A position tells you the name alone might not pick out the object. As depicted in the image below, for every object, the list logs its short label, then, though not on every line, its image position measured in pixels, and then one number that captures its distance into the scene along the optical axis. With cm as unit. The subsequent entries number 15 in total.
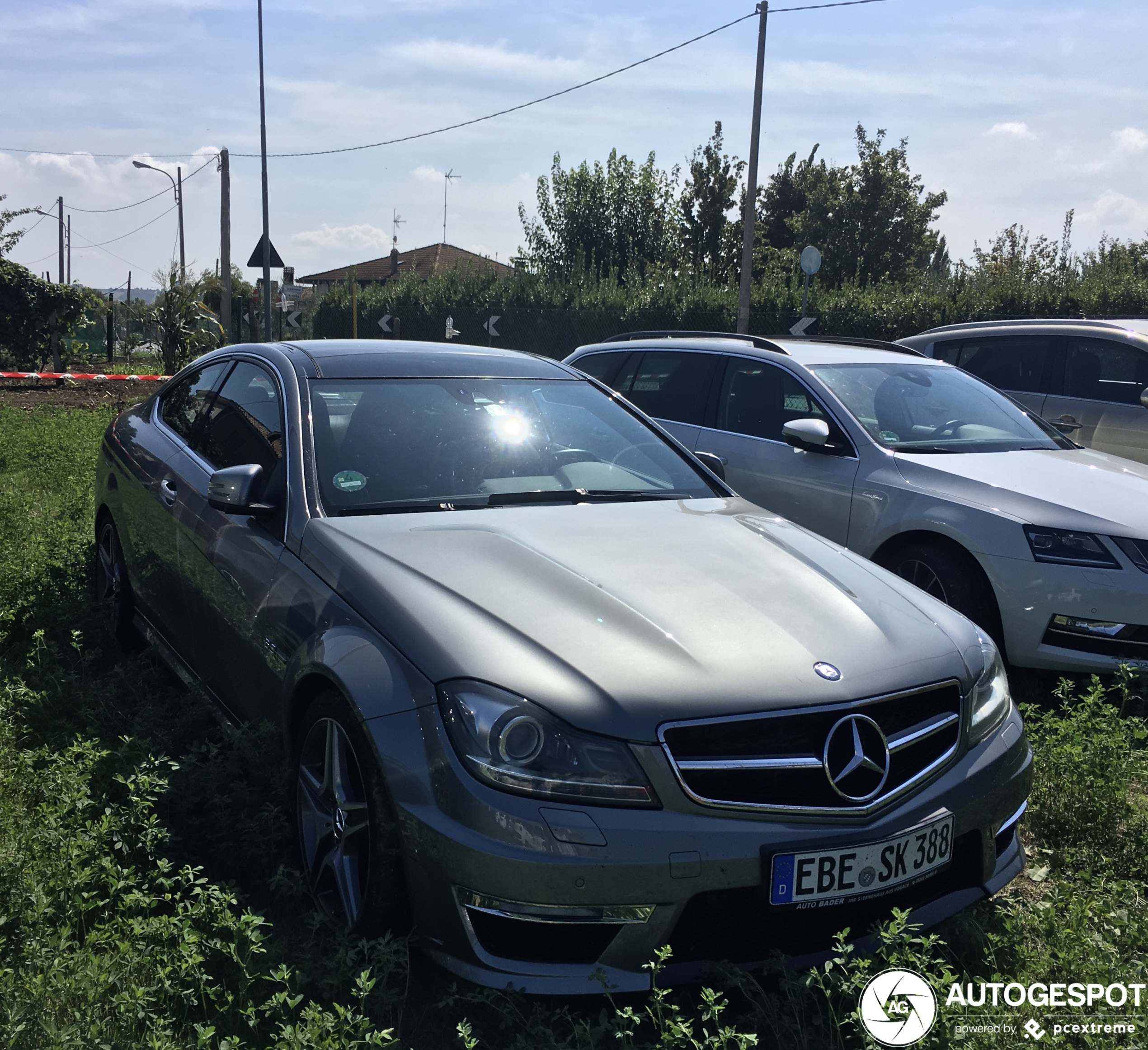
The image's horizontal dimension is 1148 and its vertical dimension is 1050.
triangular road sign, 2374
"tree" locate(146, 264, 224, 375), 2244
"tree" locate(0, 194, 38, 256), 2503
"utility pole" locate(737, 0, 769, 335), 1877
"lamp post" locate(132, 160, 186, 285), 3738
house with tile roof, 6469
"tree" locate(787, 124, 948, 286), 4288
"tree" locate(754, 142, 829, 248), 5594
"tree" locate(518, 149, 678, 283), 4678
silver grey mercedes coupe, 228
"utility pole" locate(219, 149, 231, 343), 2980
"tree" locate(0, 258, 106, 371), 2348
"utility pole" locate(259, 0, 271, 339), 2380
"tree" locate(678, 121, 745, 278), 4641
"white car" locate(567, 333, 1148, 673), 463
